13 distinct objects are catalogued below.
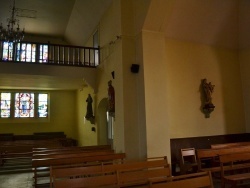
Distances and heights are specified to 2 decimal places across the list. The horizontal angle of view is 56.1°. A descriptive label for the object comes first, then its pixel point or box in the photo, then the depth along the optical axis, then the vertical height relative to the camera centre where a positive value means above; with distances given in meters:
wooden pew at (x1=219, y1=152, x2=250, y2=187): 3.25 -0.69
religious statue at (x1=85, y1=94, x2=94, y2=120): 7.67 +0.66
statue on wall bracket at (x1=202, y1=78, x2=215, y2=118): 5.68 +0.66
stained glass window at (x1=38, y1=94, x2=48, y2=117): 10.82 +1.19
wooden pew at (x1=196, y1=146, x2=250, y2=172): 4.22 -0.50
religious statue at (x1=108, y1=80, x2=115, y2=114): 5.62 +0.72
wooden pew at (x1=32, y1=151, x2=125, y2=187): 4.06 -0.53
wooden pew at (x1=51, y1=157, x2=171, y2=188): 2.57 -0.54
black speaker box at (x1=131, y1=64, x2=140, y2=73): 5.00 +1.27
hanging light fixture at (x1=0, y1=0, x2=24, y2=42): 5.62 +2.34
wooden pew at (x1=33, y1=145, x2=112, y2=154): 5.30 -0.44
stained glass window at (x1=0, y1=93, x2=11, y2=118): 10.26 +1.22
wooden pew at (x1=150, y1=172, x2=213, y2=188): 2.15 -0.52
